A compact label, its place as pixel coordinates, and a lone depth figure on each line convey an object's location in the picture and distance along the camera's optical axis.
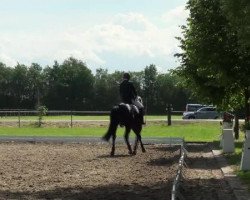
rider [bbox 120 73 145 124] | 20.80
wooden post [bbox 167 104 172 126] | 44.05
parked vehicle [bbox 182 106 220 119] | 64.68
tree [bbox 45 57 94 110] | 110.81
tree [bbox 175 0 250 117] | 21.56
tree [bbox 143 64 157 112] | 104.35
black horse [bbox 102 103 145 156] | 20.38
